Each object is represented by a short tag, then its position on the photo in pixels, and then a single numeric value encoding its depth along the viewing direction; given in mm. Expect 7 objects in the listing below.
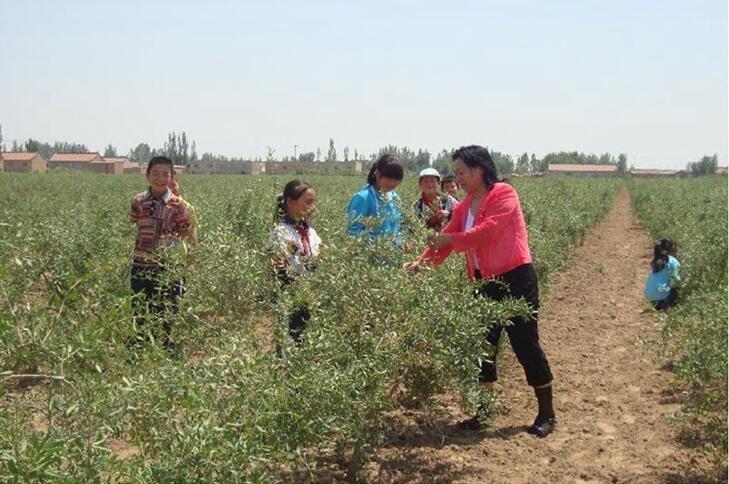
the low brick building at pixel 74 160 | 92875
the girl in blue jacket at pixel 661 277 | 8398
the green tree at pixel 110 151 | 156862
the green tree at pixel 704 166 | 106012
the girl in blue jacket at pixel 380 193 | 4906
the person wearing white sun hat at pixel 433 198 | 5797
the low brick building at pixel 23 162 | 84494
